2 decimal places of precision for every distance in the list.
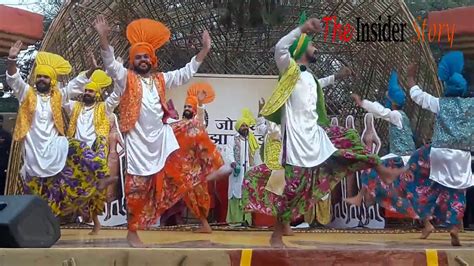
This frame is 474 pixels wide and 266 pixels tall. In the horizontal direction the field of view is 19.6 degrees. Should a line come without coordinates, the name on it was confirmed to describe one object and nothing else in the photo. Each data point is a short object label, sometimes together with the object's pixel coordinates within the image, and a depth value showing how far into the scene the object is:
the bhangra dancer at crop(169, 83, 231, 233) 11.90
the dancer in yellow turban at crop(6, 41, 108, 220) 10.77
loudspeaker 7.17
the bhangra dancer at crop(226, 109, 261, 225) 15.22
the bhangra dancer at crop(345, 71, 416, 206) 12.16
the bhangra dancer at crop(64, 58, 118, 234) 13.13
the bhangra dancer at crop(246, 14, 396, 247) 8.79
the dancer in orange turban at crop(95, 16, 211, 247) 9.51
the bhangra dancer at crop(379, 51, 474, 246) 9.95
